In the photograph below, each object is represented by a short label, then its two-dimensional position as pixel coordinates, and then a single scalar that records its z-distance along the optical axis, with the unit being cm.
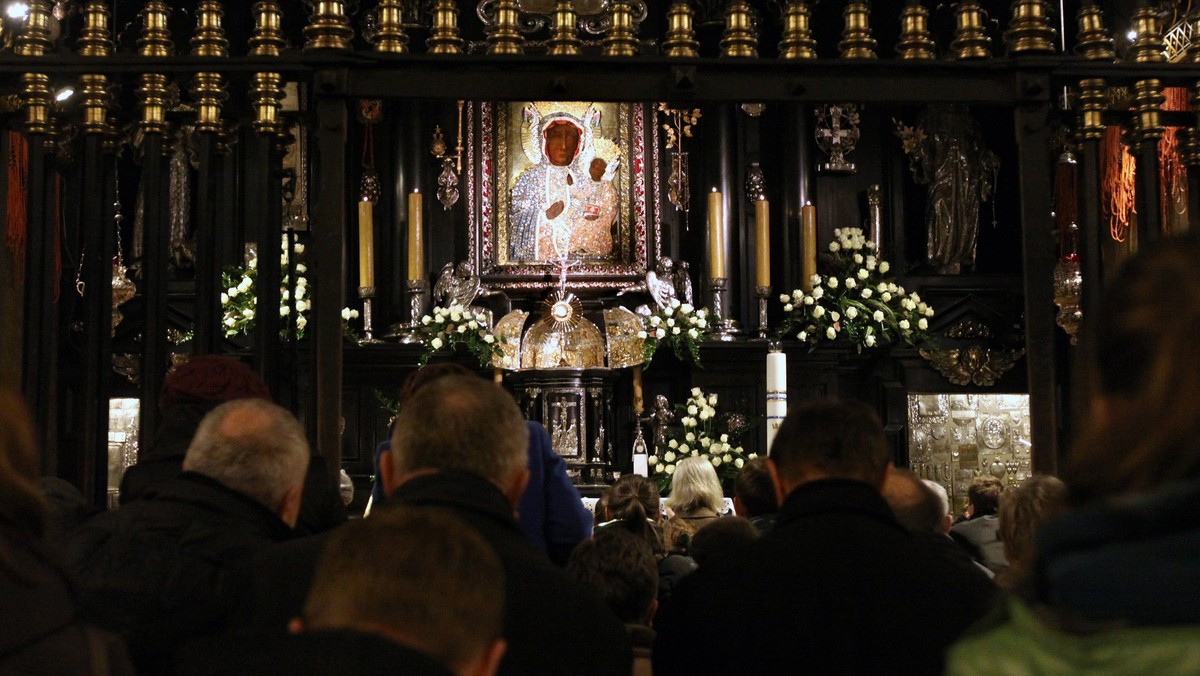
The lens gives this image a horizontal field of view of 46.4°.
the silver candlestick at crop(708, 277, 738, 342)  1105
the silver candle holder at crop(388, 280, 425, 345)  1112
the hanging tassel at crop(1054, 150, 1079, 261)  1104
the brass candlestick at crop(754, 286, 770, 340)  1104
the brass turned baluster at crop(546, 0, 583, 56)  493
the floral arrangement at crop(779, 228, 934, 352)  1079
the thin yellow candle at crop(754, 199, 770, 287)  1096
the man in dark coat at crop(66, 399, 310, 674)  277
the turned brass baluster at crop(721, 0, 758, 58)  498
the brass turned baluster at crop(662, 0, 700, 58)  495
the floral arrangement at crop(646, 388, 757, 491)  1016
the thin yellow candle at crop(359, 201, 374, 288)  1127
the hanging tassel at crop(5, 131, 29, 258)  802
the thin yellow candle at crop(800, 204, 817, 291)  1127
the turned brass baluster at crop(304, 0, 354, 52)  490
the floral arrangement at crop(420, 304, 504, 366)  1045
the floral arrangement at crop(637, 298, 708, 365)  1046
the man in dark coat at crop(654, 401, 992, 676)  256
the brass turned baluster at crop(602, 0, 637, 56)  495
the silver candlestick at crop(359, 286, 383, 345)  1122
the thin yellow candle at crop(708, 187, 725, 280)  1107
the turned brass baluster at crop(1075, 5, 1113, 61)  505
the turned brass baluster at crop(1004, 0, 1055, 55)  499
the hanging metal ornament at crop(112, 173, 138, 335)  1055
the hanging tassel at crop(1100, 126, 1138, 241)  944
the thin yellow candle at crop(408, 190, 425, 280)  1133
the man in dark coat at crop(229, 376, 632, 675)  242
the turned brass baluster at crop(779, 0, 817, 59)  496
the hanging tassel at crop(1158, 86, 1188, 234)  894
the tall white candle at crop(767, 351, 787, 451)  734
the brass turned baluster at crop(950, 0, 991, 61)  507
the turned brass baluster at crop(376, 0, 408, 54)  498
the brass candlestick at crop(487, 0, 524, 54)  496
